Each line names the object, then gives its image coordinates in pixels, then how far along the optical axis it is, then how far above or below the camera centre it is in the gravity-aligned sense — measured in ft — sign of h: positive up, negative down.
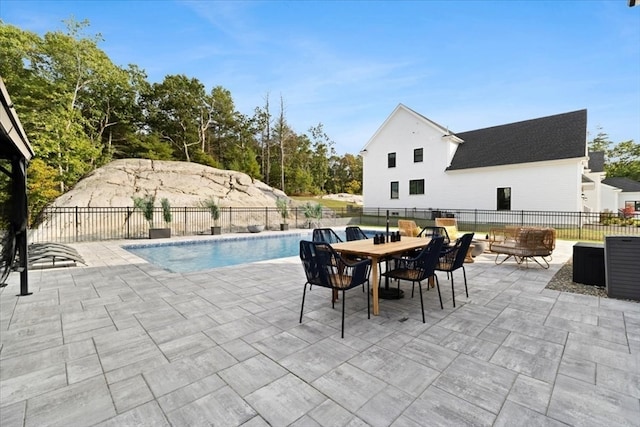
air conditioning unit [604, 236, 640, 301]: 12.41 -2.78
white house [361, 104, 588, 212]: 47.47 +7.99
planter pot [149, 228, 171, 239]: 35.63 -3.19
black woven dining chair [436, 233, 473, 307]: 12.30 -2.15
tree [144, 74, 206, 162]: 84.89 +29.69
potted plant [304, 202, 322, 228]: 51.65 -0.83
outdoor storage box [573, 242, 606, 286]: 14.58 -3.13
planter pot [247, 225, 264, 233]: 45.03 -3.34
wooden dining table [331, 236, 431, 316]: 10.89 -1.76
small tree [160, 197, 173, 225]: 37.24 -0.44
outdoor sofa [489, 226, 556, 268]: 18.88 -2.80
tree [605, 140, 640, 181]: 103.86 +16.64
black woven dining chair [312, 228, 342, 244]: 15.15 -1.62
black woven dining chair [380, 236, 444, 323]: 10.76 -2.24
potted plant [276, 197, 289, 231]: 47.29 -0.83
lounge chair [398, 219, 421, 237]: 25.47 -2.09
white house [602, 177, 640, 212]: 73.41 +2.71
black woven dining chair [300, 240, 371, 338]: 9.85 -2.17
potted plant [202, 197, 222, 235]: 41.67 -1.01
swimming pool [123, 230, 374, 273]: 27.09 -5.02
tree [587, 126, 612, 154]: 114.21 +25.26
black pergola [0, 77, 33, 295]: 12.56 +0.27
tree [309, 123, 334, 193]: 118.83 +21.33
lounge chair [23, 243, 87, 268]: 18.62 -3.15
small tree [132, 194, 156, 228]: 35.68 +0.11
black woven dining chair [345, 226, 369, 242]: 16.89 -1.64
